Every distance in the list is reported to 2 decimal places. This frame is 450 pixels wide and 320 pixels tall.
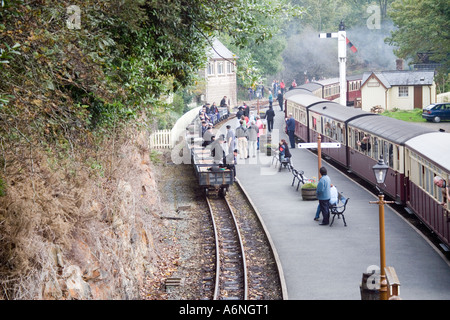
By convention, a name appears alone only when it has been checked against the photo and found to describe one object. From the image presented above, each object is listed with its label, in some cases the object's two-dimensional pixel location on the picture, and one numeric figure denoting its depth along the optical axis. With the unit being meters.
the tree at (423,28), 44.72
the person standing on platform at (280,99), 53.51
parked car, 45.62
